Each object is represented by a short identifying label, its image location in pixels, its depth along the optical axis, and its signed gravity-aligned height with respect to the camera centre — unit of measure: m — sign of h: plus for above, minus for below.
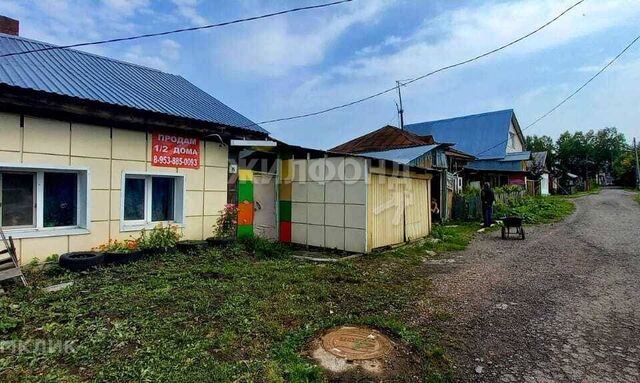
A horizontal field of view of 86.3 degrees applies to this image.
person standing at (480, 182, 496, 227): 14.15 -0.25
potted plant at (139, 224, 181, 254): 6.95 -0.92
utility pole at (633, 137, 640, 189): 41.15 +3.05
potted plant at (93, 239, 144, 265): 6.25 -1.05
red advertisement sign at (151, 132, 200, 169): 7.30 +1.01
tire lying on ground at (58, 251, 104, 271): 5.68 -1.10
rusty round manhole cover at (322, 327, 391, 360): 3.38 -1.56
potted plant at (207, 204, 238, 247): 8.37 -0.68
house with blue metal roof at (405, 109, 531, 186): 26.67 +4.89
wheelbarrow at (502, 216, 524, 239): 11.28 -0.89
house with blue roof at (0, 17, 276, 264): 5.71 +0.86
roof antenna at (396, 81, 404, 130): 28.61 +6.95
